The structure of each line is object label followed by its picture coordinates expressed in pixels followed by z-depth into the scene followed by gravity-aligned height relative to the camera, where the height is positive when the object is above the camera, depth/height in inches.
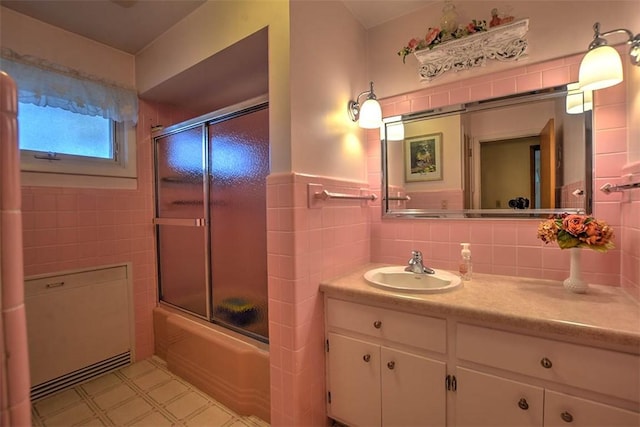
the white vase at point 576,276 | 46.2 -11.9
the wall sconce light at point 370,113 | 61.7 +20.6
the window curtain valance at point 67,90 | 62.4 +30.4
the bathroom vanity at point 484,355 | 35.2 -22.0
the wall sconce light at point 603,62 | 41.7 +21.1
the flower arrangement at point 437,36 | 57.9 +36.7
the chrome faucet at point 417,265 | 58.1 -12.3
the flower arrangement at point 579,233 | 43.6 -4.6
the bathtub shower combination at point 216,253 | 62.6 -11.4
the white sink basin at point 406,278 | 56.2 -14.9
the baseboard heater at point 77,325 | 65.9 -28.7
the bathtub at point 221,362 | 59.9 -35.5
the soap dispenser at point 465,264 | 56.1 -11.7
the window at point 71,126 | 64.4 +22.6
